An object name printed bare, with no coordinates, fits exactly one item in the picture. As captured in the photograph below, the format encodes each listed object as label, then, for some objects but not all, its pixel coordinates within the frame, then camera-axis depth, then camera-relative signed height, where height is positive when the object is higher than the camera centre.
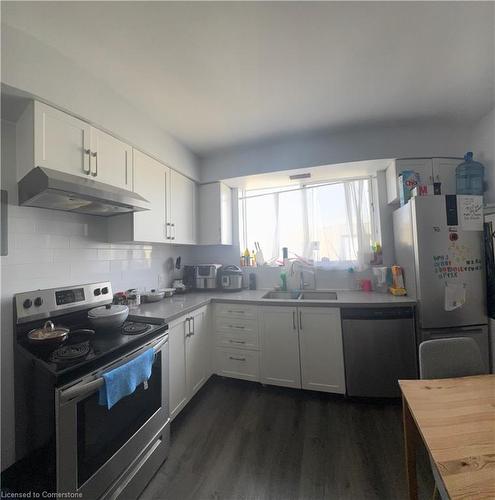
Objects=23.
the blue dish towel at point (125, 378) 1.01 -0.59
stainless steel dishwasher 1.78 -0.79
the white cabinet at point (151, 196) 1.80 +0.56
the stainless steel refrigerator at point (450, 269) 1.75 -0.15
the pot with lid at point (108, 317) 1.32 -0.34
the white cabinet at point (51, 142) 1.20 +0.70
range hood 1.12 +0.38
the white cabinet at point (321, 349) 1.88 -0.82
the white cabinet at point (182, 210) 2.24 +0.53
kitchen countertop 1.73 -0.41
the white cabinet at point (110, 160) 1.47 +0.71
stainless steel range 0.90 -0.70
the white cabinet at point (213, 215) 2.64 +0.52
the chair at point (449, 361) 1.08 -0.54
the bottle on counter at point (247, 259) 2.80 -0.03
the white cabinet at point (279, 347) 1.98 -0.83
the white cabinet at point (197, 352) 1.83 -0.83
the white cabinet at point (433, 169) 2.08 +0.77
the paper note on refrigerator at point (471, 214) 1.77 +0.28
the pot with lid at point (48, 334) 1.12 -0.38
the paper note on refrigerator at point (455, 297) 1.74 -0.37
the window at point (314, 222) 2.49 +0.40
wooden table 0.57 -0.58
